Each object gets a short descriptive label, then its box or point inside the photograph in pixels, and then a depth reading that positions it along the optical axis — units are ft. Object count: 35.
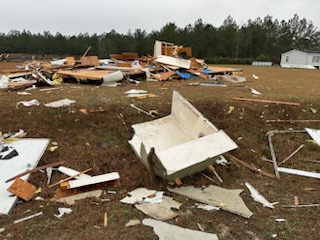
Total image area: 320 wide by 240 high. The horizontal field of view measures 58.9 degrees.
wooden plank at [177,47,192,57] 45.62
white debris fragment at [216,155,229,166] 17.08
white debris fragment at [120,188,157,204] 13.47
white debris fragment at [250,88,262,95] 27.20
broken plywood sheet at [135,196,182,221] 12.25
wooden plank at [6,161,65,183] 14.66
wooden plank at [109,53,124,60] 44.71
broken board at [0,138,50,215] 13.34
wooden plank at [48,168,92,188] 14.88
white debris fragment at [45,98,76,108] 21.09
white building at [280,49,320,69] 135.23
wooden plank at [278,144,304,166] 17.99
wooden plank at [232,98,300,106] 23.03
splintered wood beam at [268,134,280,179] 16.82
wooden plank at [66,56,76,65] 41.66
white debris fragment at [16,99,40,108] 21.11
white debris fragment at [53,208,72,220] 12.48
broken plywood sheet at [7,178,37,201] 13.53
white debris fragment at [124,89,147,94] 25.72
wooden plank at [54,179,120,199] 14.01
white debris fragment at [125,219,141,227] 11.60
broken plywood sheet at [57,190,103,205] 13.55
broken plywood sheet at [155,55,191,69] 38.36
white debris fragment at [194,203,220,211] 13.10
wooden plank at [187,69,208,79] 37.24
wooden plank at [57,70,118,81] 30.53
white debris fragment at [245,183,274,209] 13.74
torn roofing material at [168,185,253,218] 13.00
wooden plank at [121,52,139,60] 44.47
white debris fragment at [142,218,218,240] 10.87
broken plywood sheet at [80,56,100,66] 38.37
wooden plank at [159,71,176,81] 34.09
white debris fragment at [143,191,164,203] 13.39
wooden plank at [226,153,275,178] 16.79
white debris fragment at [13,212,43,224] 12.08
